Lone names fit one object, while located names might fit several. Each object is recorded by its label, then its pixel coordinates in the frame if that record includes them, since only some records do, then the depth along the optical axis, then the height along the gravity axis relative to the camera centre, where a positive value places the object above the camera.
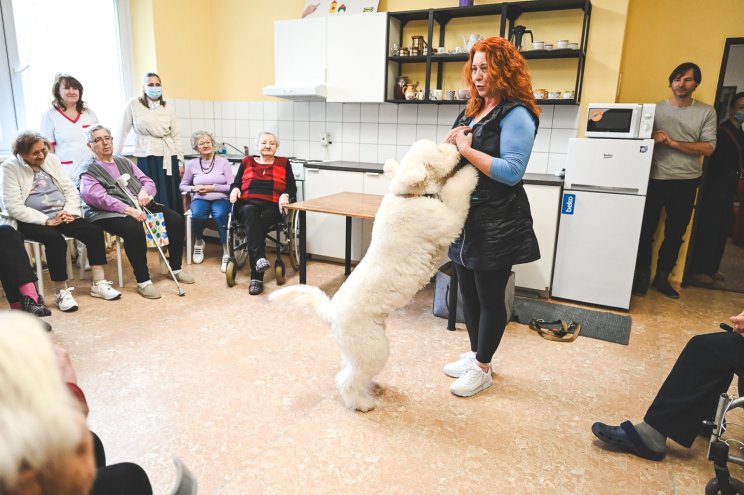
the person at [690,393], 1.58 -0.83
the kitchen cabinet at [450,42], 3.54 +0.69
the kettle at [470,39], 3.80 +0.66
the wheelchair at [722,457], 1.52 -0.95
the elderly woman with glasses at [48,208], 3.02 -0.56
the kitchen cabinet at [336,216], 4.11 -0.76
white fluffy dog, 1.81 -0.49
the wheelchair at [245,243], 3.72 -0.93
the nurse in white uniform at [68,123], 3.75 -0.05
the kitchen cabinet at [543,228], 3.38 -0.65
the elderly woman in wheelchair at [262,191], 3.70 -0.51
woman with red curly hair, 1.82 -0.15
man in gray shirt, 3.43 -0.22
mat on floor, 2.95 -1.15
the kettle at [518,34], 3.59 +0.67
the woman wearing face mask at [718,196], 3.69 -0.45
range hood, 4.27 +0.26
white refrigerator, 3.18 -0.54
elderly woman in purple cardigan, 4.10 -0.53
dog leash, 2.87 -1.13
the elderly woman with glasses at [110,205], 3.41 -0.58
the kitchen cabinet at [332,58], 4.09 +0.55
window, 3.86 +0.50
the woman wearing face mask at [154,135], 4.27 -0.14
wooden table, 3.16 -0.53
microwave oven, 3.12 +0.07
